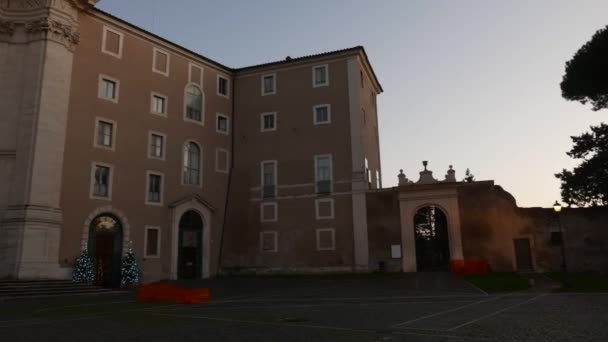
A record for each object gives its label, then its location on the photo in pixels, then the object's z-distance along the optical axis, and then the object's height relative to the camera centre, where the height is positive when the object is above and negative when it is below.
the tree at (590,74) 30.35 +12.03
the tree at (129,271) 28.16 -0.42
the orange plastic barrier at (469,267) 29.80 -0.46
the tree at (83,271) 26.17 -0.31
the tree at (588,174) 28.55 +5.11
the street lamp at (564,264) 21.17 -0.26
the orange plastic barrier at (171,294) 18.70 -1.22
